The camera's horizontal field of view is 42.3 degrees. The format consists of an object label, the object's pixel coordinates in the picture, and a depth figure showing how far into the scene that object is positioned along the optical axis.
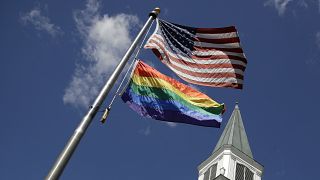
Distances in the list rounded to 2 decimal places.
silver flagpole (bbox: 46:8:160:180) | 7.84
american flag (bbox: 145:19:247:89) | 12.98
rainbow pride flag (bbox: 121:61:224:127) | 11.80
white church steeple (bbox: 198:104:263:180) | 39.59
